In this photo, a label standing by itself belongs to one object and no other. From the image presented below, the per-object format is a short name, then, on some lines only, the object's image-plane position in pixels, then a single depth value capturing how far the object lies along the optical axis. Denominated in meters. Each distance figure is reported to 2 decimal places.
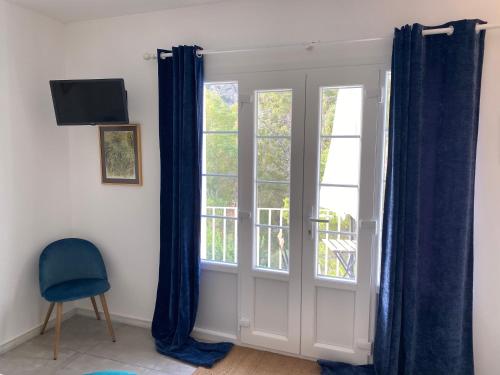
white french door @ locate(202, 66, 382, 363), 2.40
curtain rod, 2.05
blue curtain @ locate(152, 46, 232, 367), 2.61
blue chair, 2.69
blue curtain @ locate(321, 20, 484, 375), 2.10
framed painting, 2.95
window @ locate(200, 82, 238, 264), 2.71
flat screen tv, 2.66
